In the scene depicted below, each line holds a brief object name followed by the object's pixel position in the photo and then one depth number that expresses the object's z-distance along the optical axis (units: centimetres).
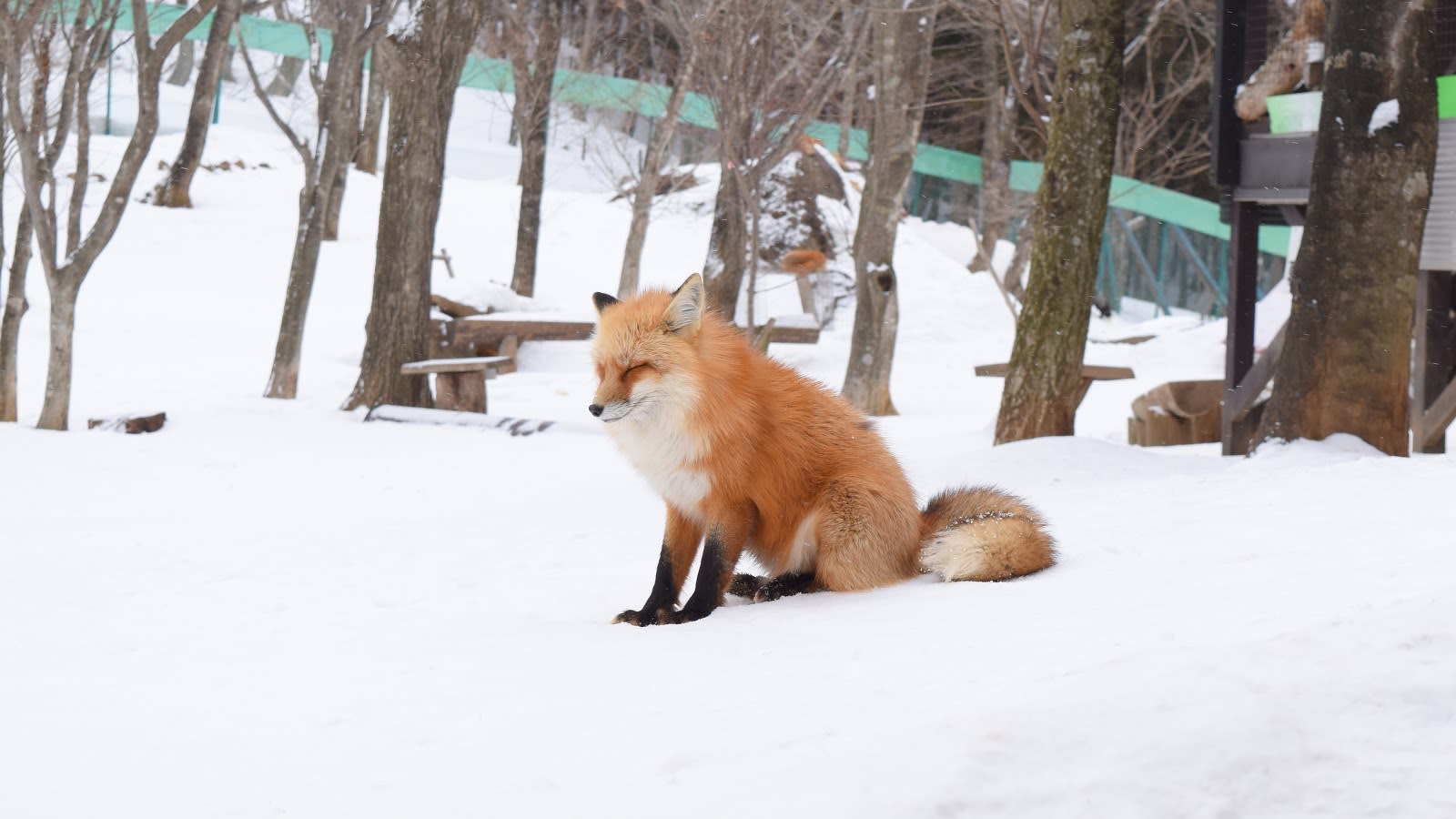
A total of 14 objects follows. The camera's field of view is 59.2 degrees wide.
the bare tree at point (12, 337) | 1186
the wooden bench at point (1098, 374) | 989
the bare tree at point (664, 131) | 1708
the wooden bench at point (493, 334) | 1670
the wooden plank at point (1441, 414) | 877
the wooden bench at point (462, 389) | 1244
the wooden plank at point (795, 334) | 1916
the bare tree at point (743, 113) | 1420
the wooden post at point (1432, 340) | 953
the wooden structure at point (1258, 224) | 905
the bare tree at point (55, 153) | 1071
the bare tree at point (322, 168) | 1323
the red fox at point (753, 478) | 421
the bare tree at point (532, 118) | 2208
